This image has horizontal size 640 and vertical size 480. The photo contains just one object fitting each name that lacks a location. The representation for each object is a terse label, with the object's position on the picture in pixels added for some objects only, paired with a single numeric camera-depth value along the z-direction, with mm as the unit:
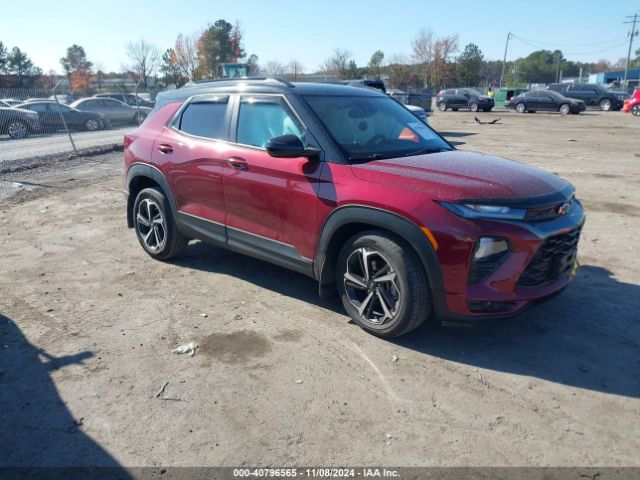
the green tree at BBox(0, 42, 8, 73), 69188
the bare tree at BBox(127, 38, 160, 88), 58844
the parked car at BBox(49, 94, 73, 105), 32506
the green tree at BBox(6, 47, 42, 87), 71125
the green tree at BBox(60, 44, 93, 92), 78688
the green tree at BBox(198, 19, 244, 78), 62219
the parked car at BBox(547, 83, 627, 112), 33906
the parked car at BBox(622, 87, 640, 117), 29422
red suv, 3275
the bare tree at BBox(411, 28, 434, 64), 72812
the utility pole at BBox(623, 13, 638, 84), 74625
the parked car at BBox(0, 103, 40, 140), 16531
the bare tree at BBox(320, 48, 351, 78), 61862
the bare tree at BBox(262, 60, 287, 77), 58050
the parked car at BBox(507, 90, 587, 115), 31141
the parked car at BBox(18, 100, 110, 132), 18547
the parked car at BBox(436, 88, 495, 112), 35156
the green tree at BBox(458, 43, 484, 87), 71125
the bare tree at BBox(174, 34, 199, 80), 58306
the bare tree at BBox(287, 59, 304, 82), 59162
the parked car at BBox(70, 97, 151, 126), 21895
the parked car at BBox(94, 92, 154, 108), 28531
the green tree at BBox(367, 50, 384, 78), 68612
